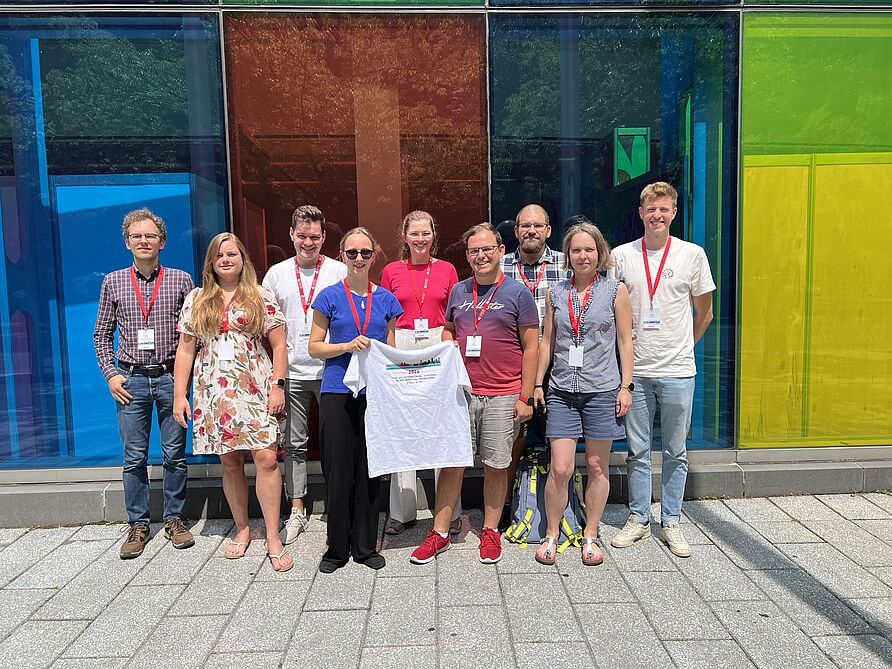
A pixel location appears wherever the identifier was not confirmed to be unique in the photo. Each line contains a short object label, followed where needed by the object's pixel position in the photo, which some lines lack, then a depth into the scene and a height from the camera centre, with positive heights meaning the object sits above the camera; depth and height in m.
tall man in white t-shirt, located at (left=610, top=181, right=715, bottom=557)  3.88 -0.32
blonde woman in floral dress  3.68 -0.41
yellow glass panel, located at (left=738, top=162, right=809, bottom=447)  4.96 -0.14
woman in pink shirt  3.97 +0.05
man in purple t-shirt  3.68 -0.34
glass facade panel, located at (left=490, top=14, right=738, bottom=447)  4.94 +1.32
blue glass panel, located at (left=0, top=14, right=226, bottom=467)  4.75 +0.90
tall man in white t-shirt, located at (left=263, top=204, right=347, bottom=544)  4.15 -0.15
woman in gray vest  3.65 -0.48
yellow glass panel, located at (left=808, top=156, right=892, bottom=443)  4.98 -0.20
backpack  3.95 -1.41
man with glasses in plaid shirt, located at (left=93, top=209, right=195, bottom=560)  3.96 -0.33
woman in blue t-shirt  3.58 -0.63
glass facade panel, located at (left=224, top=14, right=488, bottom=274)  4.79 +1.33
